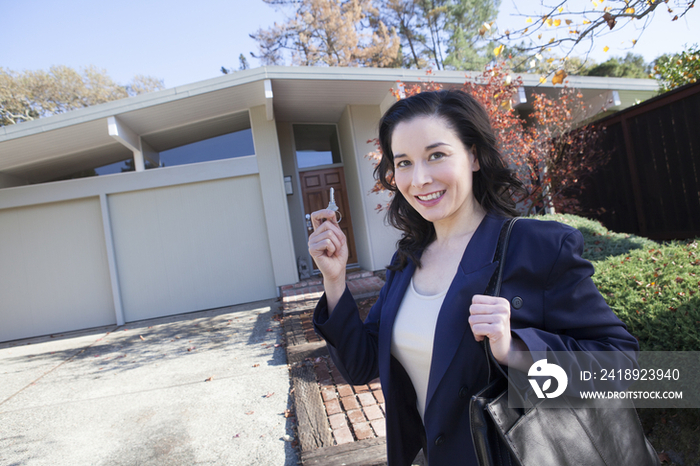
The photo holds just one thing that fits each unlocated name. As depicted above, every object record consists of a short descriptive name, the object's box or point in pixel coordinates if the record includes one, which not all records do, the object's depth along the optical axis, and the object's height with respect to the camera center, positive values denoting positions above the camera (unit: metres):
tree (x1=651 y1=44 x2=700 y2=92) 7.97 +2.43
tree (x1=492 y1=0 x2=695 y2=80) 3.10 +1.45
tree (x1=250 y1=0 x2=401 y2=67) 21.75 +11.23
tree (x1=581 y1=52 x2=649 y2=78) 24.45 +7.82
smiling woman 1.09 -0.21
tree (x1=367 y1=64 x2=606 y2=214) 6.55 +1.16
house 8.45 +1.09
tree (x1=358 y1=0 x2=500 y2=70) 22.30 +11.07
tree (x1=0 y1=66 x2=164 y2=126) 22.03 +11.13
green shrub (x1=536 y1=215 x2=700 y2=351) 2.21 -0.60
